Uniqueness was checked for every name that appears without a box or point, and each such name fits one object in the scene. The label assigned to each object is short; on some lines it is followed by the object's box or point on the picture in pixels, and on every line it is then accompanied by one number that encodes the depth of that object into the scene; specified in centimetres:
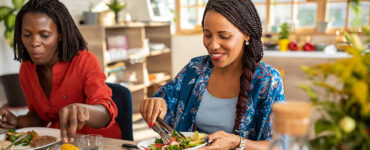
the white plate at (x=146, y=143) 111
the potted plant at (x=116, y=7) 359
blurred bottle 50
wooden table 121
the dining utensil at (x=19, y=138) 115
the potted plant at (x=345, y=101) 51
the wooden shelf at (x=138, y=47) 325
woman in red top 143
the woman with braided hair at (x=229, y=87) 128
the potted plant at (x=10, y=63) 277
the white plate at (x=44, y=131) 131
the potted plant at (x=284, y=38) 342
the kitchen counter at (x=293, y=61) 313
